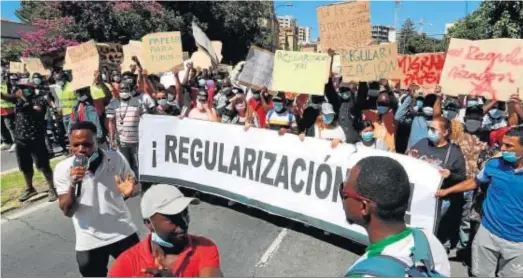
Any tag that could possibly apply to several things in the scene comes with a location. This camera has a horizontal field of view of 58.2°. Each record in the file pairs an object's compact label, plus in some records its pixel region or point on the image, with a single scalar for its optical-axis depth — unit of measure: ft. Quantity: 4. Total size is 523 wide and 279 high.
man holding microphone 11.10
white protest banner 15.51
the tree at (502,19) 47.50
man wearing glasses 5.46
